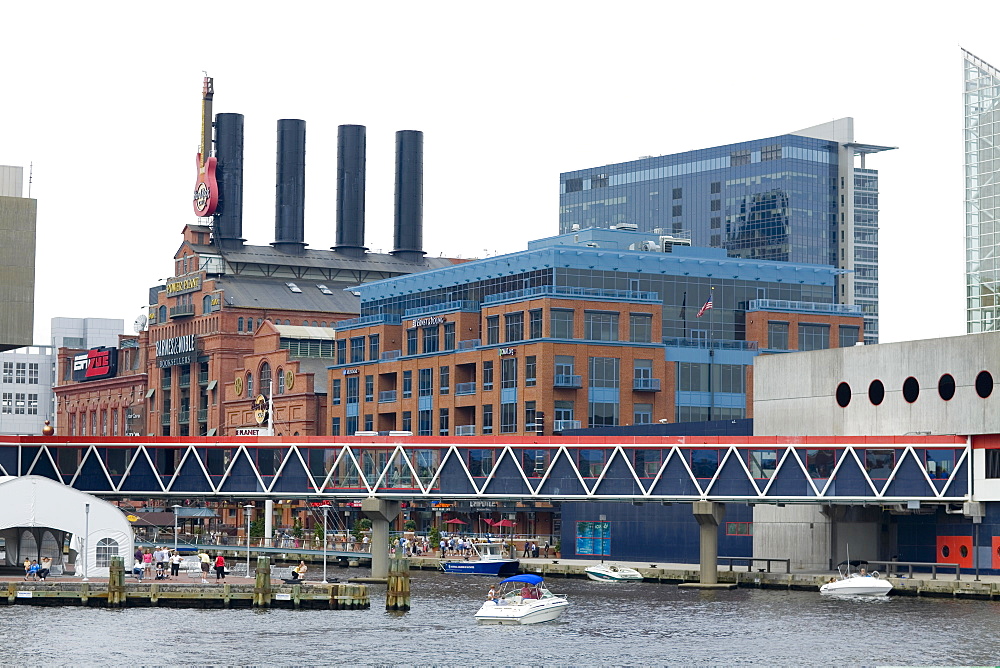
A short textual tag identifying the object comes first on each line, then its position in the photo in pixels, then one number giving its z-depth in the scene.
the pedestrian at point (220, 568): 114.48
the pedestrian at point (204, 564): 113.64
